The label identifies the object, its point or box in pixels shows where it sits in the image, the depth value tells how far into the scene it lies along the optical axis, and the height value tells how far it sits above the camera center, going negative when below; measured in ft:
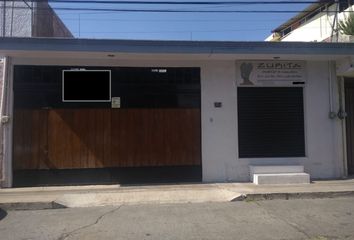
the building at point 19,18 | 51.31 +13.92
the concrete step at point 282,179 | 43.96 -3.43
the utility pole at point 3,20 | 51.07 +13.57
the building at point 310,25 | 106.32 +30.73
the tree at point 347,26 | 80.76 +20.41
